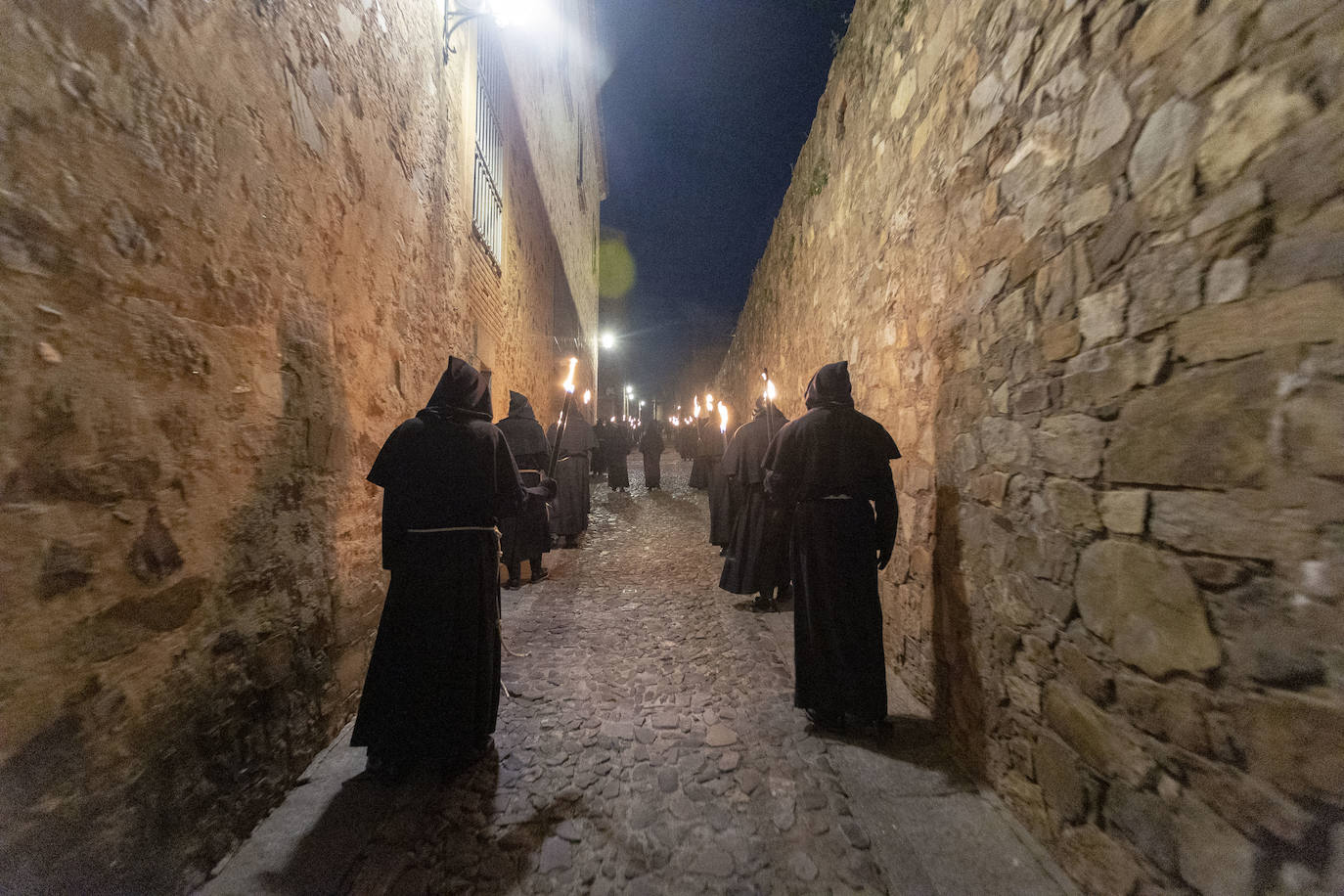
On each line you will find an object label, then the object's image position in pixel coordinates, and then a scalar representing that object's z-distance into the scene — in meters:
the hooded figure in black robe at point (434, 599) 2.21
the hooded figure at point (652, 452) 12.02
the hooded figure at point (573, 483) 6.45
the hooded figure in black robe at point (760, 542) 4.32
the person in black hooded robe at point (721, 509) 5.34
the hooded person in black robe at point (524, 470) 4.88
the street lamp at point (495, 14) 3.74
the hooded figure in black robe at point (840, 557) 2.55
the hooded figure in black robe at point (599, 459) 13.58
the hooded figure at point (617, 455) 11.52
